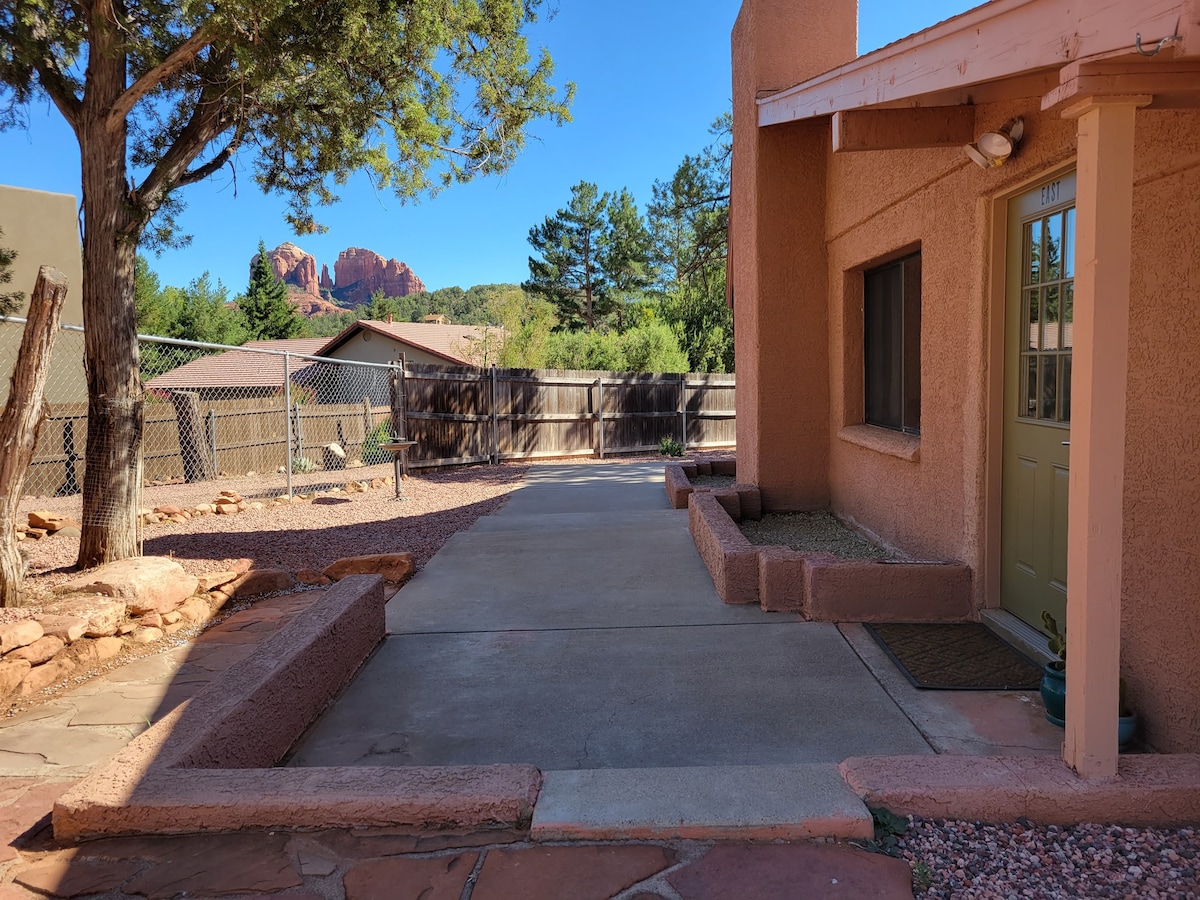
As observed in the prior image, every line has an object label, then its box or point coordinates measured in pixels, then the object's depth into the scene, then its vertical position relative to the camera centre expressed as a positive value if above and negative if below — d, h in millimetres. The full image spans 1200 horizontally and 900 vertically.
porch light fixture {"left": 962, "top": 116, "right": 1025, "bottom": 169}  4211 +1216
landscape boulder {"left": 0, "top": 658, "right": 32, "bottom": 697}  4133 -1357
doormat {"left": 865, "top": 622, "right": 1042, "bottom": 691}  3924 -1393
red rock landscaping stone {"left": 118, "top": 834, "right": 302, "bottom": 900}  2348 -1363
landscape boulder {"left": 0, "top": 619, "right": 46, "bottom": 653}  4238 -1197
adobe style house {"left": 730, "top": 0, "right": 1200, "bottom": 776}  2572 +403
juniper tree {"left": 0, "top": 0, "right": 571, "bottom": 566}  6176 +2524
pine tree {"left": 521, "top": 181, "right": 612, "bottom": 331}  41281 +6603
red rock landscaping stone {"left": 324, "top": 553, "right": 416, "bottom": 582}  6383 -1323
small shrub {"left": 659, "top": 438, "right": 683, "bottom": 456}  19062 -1351
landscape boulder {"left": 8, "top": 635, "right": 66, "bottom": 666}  4309 -1299
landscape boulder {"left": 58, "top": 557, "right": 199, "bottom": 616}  5129 -1158
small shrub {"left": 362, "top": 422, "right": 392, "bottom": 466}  17719 -1111
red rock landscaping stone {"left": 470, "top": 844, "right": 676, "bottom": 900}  2289 -1357
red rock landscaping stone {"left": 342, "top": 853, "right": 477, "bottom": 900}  2309 -1371
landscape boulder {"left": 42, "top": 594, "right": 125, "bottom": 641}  4691 -1201
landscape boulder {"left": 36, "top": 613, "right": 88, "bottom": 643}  4527 -1230
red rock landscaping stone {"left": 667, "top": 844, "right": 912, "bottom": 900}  2250 -1352
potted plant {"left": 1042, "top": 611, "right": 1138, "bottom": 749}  3209 -1238
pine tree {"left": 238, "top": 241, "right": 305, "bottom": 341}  50656 +5634
